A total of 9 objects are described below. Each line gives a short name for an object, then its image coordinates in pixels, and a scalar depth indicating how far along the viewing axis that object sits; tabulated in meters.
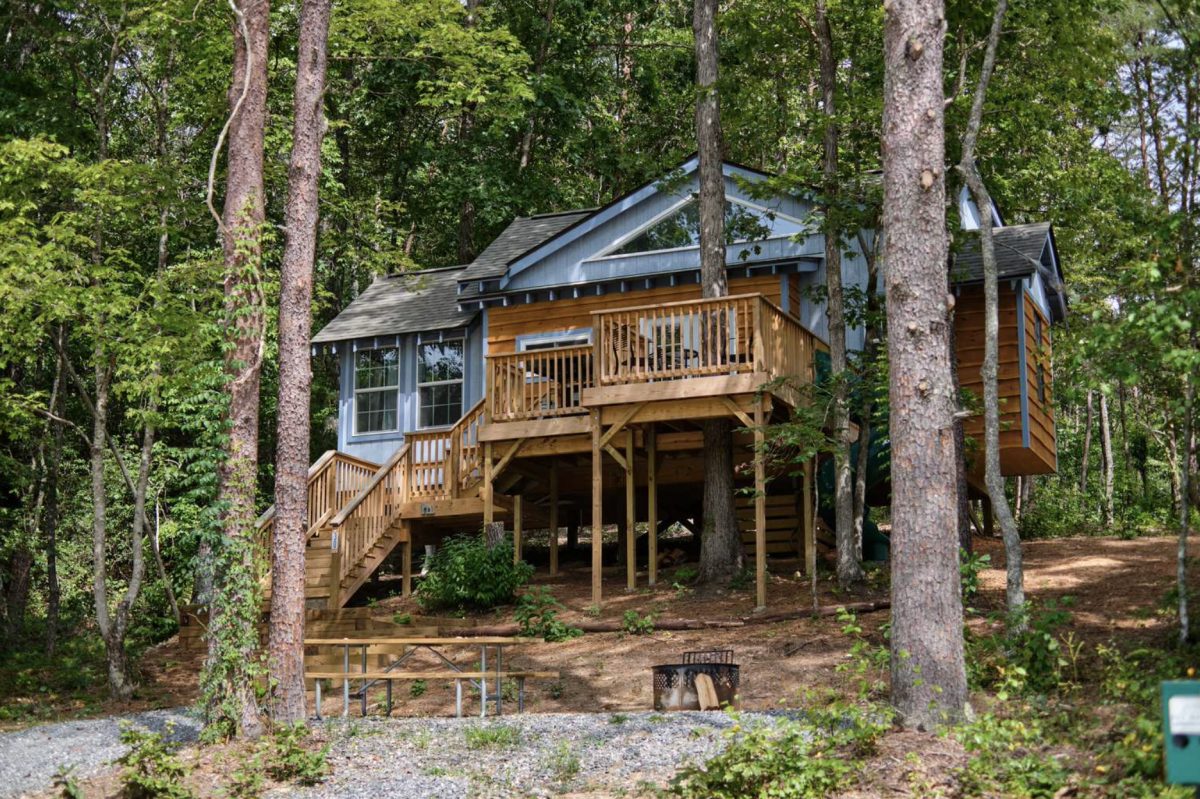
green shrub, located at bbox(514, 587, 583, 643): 15.31
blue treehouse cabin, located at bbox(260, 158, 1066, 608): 16.16
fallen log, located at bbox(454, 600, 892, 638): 14.30
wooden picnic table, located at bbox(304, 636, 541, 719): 11.56
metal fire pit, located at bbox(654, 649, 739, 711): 11.12
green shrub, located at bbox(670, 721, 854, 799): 7.83
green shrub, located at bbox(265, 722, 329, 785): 9.39
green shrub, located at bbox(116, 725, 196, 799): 8.91
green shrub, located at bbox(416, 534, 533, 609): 17.09
